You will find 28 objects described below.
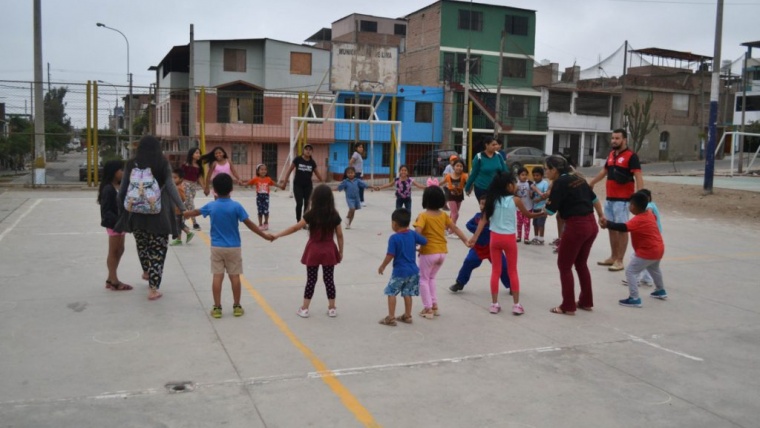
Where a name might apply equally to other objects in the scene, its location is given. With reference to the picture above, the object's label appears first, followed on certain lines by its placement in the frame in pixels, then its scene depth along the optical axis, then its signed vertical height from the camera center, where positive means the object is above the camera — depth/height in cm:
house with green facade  4869 +632
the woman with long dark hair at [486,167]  1104 -33
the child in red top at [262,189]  1240 -93
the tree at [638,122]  4962 +225
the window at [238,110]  3675 +161
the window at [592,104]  5386 +367
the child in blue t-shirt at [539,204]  1166 -100
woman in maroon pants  722 -81
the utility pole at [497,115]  4388 +219
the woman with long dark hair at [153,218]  722 -88
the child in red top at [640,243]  771 -105
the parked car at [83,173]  2988 -181
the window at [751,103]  5812 +449
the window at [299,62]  4353 +508
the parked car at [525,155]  4041 -46
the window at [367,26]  5916 +1028
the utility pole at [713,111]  1914 +123
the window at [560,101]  5250 +376
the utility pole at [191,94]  2458 +165
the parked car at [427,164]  2655 -82
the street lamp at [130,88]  2147 +148
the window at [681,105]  5819 +415
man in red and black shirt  944 -46
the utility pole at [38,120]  2042 +39
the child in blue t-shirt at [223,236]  660 -97
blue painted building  3297 +84
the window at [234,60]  4272 +502
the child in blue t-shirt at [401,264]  656 -118
